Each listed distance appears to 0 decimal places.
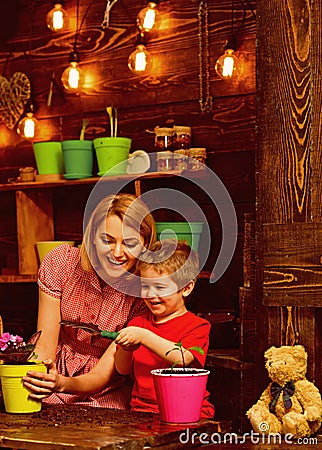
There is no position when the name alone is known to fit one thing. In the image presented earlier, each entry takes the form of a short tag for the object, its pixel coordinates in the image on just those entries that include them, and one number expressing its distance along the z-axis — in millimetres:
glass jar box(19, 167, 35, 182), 4613
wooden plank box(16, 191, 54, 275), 4584
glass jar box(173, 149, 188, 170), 4043
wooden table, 2350
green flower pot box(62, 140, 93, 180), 4355
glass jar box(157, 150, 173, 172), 4086
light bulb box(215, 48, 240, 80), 4047
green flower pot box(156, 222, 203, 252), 3910
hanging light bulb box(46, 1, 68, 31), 4559
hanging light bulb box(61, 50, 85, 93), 4574
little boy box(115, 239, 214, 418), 3062
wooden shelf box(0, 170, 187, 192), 4074
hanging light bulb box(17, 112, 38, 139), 4785
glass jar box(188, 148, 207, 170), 4043
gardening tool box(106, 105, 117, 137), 4363
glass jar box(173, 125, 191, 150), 4133
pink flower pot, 2598
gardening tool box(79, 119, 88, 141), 4426
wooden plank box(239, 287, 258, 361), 3244
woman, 3328
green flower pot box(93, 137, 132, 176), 4223
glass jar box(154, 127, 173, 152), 4156
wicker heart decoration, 4918
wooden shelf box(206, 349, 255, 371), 3281
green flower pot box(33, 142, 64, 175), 4488
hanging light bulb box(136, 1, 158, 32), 4273
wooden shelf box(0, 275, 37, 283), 4437
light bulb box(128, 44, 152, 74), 4309
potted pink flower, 2775
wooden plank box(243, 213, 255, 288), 3201
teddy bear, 2514
